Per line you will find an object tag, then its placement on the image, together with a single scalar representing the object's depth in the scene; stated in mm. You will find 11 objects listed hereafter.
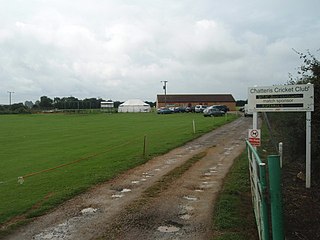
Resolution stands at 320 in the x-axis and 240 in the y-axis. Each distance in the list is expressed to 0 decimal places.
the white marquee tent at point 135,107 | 106188
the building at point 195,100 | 103875
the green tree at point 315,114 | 10286
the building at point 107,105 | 121006
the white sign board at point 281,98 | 9555
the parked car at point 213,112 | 53631
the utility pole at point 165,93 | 99469
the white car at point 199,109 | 73656
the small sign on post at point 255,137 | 11535
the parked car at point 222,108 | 56938
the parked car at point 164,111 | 73325
